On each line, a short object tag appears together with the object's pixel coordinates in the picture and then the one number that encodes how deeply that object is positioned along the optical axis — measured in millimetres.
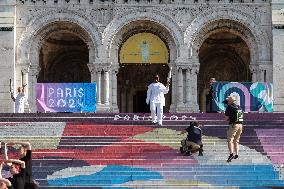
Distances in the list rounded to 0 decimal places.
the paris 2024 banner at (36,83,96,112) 33938
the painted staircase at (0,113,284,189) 20812
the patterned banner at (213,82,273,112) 33875
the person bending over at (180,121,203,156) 23047
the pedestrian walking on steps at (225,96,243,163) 21188
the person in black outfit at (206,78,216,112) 33156
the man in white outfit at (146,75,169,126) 25578
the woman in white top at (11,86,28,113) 31312
